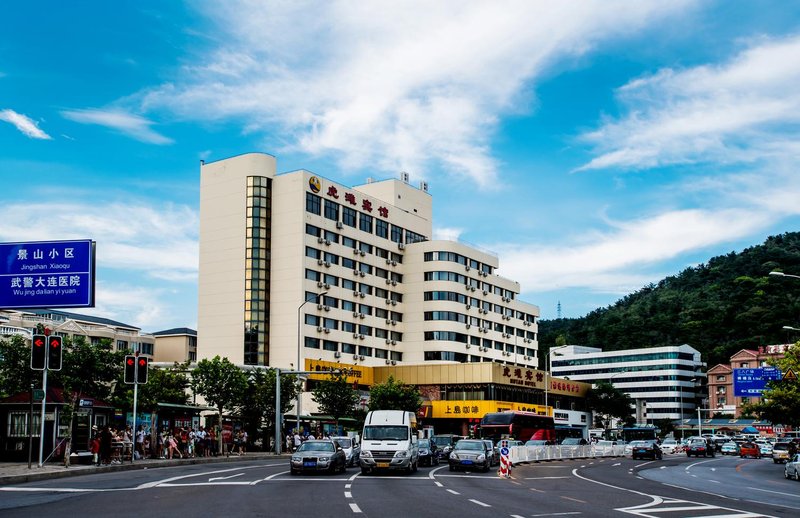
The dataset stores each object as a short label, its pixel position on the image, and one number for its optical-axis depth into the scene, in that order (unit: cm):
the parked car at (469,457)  3994
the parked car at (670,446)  8888
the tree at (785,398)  5950
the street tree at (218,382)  5838
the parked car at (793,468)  3878
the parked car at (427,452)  4425
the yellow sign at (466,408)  9306
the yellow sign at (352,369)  8594
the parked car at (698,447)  7594
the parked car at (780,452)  6028
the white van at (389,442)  3412
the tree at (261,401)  6119
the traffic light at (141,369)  3700
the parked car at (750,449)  7875
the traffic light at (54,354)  3130
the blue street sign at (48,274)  3019
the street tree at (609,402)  13738
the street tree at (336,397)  7400
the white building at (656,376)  17700
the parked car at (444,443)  5391
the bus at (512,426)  6731
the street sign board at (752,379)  7481
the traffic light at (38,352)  3094
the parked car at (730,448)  8919
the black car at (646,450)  6475
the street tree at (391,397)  8031
